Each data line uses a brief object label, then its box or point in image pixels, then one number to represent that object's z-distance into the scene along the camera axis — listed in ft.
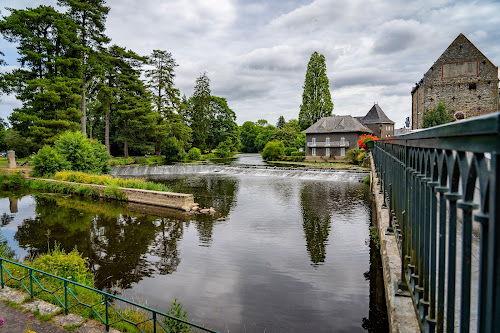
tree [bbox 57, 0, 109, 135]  104.42
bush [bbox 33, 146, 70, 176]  80.69
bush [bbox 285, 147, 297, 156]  186.27
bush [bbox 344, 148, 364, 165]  130.85
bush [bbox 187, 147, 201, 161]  165.60
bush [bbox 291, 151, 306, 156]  172.20
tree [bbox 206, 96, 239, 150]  225.35
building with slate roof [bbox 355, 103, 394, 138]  172.55
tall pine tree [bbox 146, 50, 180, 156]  153.79
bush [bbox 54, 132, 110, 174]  84.06
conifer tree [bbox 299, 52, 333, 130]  185.47
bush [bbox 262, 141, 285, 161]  171.94
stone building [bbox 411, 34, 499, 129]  97.25
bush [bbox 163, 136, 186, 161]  154.10
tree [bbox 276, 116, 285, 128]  325.71
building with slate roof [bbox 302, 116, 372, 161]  150.00
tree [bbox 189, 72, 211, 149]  203.21
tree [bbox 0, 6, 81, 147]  91.91
